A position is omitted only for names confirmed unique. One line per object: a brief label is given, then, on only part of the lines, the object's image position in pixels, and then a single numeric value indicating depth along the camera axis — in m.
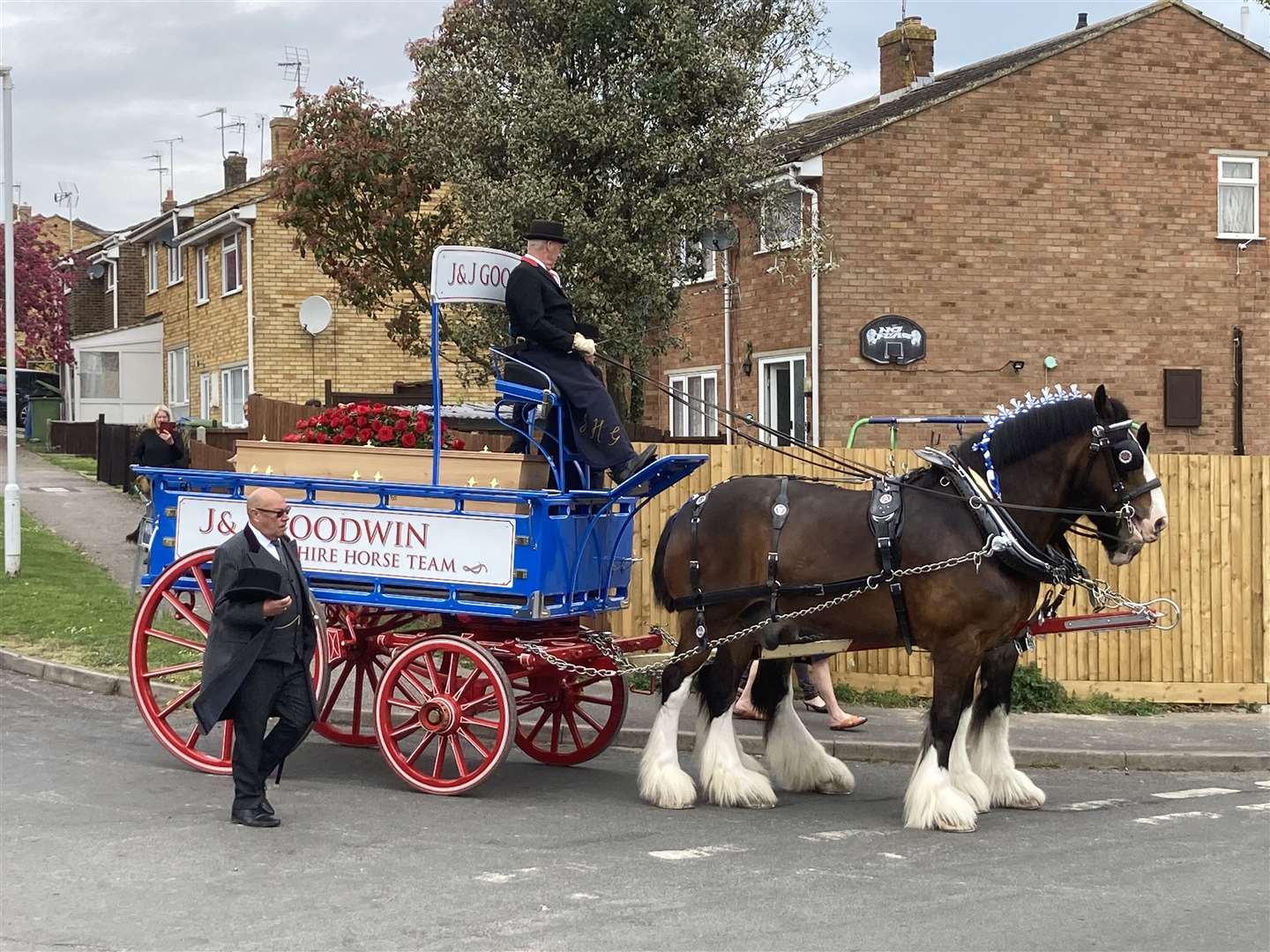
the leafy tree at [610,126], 14.20
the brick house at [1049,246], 21.89
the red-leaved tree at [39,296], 44.38
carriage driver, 8.82
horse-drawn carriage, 8.20
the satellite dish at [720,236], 15.04
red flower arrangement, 9.48
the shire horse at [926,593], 8.12
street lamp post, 16.77
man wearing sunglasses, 7.93
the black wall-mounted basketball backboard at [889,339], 21.78
